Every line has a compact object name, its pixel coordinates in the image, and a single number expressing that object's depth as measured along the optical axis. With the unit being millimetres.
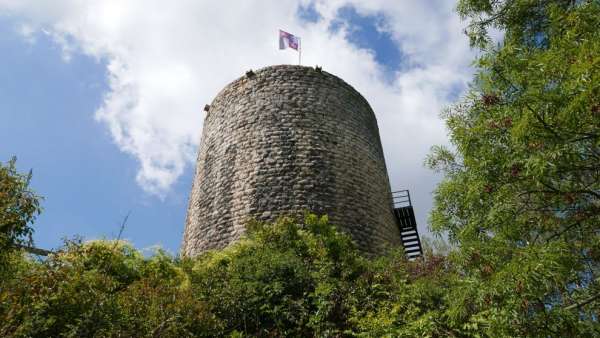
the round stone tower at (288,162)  9672
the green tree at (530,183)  3598
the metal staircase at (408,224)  12320
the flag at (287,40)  13367
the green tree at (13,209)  4352
